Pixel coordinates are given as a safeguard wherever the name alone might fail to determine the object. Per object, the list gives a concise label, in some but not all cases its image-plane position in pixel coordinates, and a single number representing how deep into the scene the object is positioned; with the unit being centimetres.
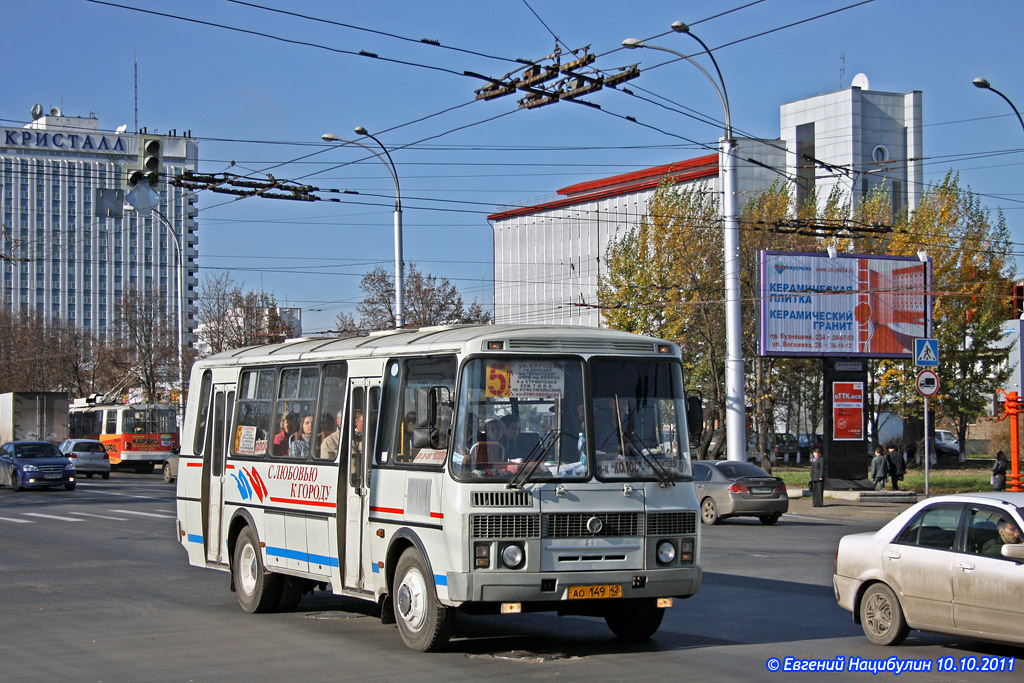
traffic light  2008
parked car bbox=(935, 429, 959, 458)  6800
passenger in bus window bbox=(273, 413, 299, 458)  1270
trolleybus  5597
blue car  3912
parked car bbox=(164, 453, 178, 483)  4621
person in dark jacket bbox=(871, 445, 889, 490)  3616
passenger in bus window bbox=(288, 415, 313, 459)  1230
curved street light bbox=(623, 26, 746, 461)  3183
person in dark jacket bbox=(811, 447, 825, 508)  3250
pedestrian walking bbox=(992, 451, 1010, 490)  3253
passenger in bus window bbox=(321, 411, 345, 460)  1184
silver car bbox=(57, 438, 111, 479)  4944
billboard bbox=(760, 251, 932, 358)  3762
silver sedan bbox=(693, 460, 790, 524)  2631
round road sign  2458
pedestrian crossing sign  2562
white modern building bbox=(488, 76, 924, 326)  8556
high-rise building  15562
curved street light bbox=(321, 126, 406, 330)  3250
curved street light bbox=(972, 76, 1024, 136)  2717
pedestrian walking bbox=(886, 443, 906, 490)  3909
